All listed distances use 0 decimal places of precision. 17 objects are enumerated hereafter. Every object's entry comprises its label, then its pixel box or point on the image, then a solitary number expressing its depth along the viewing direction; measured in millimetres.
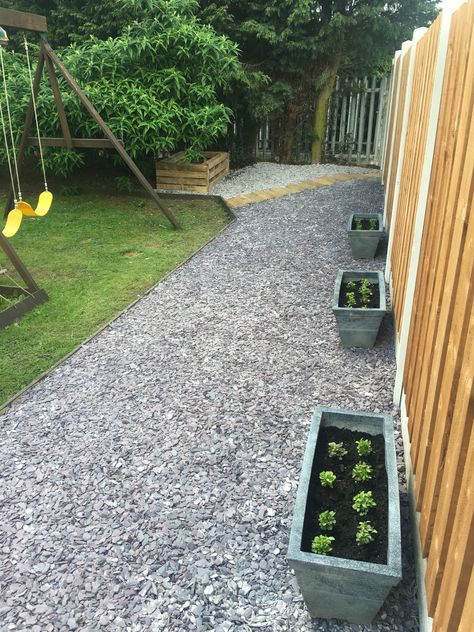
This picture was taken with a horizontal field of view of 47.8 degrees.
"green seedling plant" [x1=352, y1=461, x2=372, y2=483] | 2342
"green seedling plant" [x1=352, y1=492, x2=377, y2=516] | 2174
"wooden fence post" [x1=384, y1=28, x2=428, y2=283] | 4199
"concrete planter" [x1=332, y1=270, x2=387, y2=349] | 3809
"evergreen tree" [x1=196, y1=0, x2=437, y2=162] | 10070
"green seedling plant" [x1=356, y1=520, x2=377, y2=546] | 2026
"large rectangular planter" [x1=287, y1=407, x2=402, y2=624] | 1792
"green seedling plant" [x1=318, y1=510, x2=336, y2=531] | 2100
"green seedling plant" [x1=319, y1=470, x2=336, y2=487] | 2297
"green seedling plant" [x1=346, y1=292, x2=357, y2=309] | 4055
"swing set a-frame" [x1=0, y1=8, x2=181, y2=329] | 4699
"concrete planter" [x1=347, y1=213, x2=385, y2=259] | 5781
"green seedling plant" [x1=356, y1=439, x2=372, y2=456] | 2487
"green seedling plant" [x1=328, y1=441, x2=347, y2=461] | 2484
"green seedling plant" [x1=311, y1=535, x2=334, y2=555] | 1953
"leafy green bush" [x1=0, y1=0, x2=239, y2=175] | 8086
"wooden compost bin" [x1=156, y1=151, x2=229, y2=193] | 9336
